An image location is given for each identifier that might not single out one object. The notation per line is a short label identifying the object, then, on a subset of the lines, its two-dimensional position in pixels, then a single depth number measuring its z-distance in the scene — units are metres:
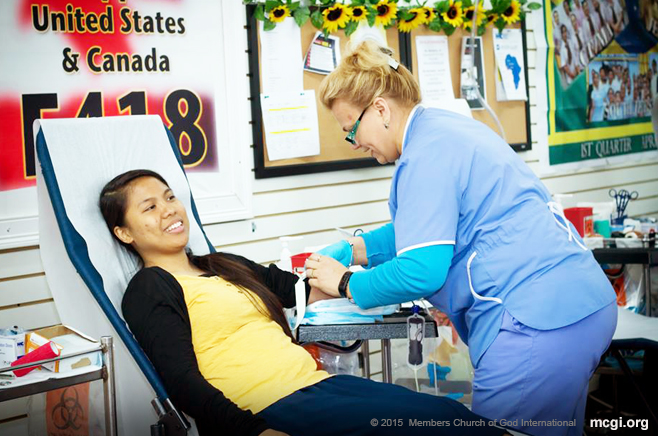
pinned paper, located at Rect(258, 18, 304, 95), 3.16
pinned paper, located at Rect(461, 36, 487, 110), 3.88
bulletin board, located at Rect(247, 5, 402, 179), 3.13
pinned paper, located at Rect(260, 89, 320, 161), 3.18
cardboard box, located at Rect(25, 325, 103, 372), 1.91
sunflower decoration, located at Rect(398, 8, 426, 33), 3.56
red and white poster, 2.54
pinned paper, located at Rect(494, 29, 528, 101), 4.08
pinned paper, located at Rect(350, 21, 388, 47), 3.41
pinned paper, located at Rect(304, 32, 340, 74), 3.30
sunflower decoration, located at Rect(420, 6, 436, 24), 3.59
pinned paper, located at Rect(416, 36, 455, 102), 3.72
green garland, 3.15
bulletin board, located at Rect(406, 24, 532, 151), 3.76
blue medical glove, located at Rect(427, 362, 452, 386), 3.06
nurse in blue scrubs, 1.77
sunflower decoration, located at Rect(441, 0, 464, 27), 3.69
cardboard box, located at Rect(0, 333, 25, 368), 1.96
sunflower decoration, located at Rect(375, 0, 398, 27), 3.42
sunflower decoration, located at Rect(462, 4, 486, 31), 3.81
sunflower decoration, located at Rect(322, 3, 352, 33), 3.26
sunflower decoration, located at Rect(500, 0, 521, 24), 3.97
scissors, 4.18
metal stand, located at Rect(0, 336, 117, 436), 1.81
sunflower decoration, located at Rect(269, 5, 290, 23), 3.12
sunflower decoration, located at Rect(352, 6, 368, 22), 3.34
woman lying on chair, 1.76
